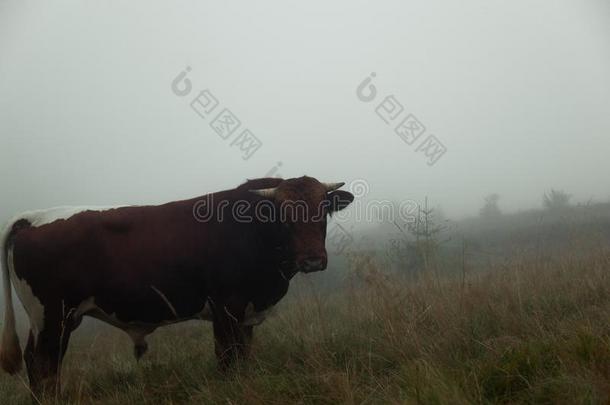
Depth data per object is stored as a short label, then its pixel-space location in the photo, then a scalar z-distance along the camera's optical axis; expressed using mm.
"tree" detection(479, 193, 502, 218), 39812
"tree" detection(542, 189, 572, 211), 29438
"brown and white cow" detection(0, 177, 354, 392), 4609
